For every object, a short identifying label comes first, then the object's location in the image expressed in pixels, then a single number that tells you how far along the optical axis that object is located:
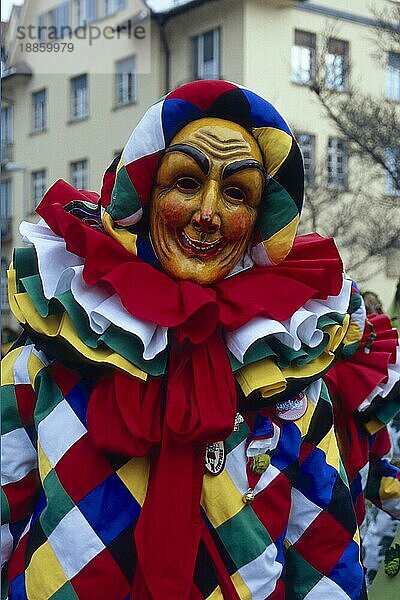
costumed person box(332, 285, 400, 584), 3.12
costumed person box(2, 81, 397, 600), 1.97
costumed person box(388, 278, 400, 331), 4.64
